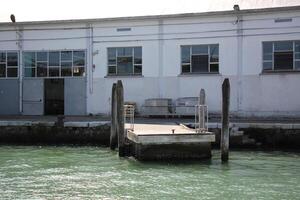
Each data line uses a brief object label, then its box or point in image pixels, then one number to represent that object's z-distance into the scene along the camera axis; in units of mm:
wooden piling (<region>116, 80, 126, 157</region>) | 21406
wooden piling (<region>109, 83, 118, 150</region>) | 23875
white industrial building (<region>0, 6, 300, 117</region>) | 30359
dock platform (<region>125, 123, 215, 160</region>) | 19688
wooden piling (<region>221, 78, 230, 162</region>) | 20188
